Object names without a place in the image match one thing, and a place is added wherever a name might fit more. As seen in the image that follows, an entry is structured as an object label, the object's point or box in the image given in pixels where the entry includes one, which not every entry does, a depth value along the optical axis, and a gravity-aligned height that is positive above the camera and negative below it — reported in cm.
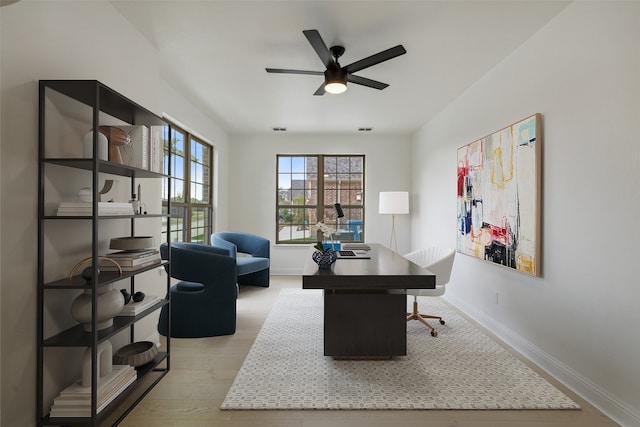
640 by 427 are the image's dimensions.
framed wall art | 259 +15
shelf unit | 164 -20
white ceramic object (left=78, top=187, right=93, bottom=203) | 179 +7
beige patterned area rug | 202 -116
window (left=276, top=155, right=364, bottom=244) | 627 +33
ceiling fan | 238 +115
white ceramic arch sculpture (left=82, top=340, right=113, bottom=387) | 175 -86
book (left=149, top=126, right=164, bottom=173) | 221 +41
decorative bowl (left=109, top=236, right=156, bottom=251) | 204 -21
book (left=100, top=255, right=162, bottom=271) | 195 -34
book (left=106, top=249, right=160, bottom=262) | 197 -28
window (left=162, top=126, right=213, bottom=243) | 420 +30
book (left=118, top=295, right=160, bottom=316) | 205 -62
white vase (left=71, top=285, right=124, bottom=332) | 172 -53
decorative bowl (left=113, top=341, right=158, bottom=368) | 212 -95
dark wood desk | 252 -84
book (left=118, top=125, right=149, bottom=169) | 208 +38
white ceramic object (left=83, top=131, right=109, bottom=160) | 177 +34
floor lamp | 550 +16
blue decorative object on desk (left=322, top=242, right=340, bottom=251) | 249 -27
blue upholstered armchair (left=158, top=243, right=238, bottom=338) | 306 -80
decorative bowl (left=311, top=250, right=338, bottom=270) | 242 -35
